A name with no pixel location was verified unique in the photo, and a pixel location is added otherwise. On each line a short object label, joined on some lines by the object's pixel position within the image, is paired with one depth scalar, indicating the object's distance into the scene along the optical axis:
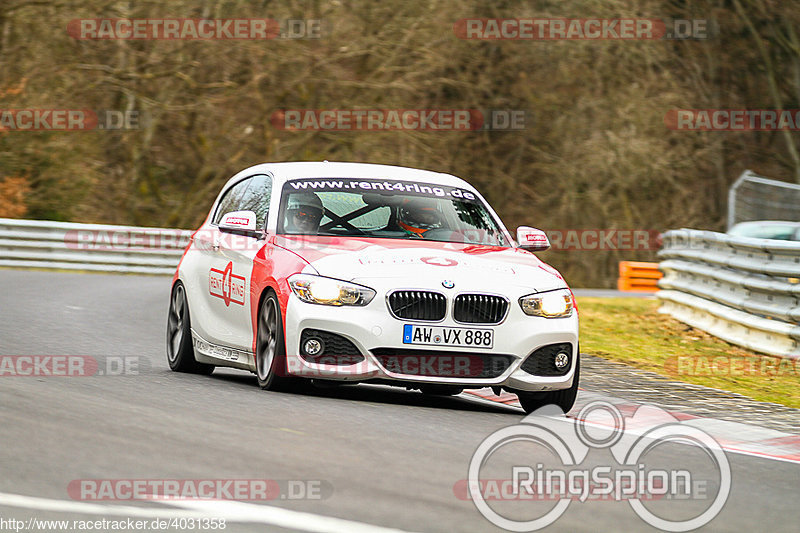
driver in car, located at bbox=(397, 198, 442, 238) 19.67
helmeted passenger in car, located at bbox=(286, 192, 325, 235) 19.23
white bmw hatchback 17.14
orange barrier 71.56
